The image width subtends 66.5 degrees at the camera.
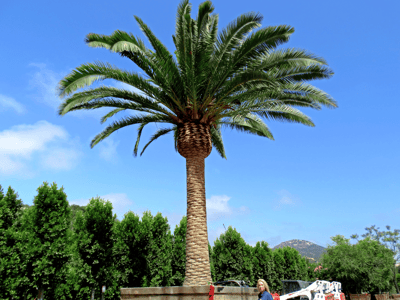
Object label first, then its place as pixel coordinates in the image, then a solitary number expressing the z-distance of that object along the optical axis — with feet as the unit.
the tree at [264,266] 93.56
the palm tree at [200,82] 36.96
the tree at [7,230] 50.31
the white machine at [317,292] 52.31
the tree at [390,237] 179.93
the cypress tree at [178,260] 72.23
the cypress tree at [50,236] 48.91
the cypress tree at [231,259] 80.59
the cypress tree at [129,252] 62.18
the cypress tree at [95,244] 55.11
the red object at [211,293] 34.42
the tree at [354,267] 102.53
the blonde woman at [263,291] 20.49
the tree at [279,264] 103.35
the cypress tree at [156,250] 64.23
